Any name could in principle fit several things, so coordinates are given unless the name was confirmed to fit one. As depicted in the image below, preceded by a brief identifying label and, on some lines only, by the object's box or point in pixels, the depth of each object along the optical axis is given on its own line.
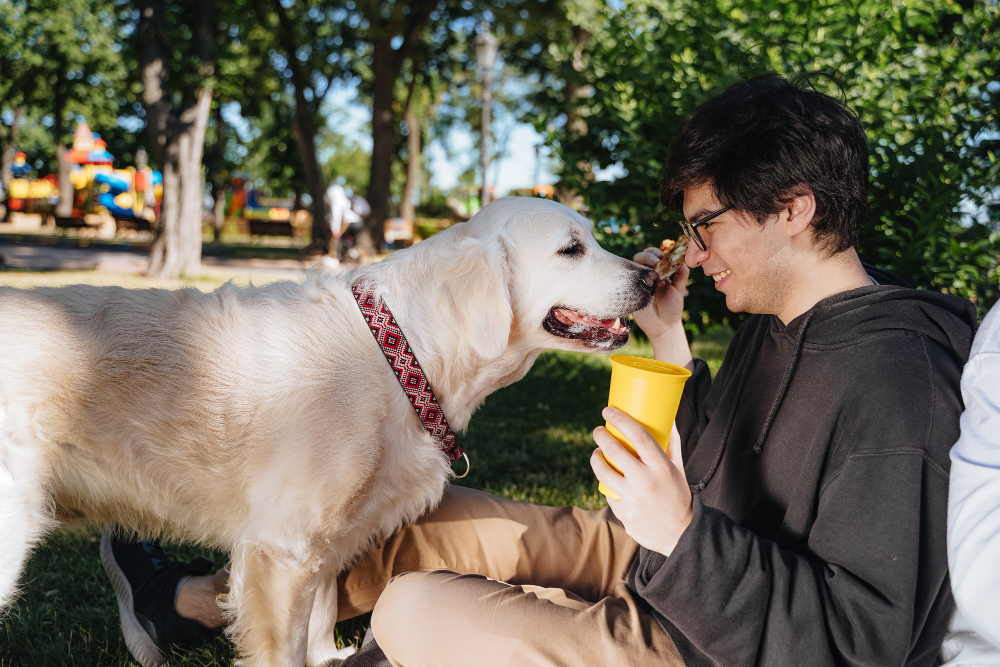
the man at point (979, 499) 1.18
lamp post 15.65
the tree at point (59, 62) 27.08
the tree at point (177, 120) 11.66
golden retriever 2.07
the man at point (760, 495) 1.39
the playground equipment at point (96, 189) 32.59
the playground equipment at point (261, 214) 30.69
